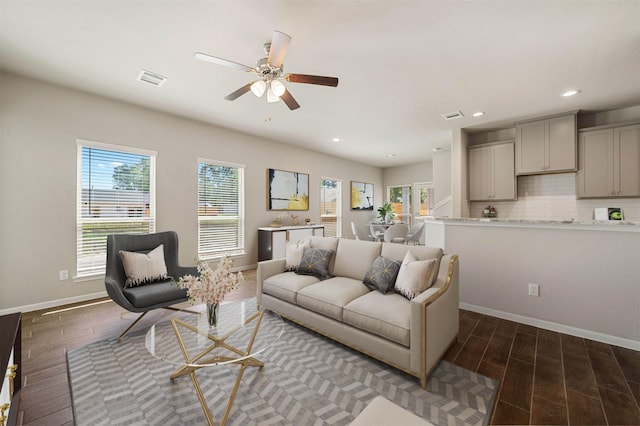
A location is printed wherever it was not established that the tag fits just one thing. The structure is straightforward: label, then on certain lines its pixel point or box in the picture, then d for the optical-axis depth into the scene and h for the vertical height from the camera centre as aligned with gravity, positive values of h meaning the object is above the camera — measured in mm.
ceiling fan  1998 +1210
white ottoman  988 -780
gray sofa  1867 -780
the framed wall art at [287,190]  5815 +539
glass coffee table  1640 -869
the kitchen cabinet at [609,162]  3797 +772
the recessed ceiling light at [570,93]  3350 +1553
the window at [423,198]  8352 +497
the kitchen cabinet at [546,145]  4113 +1112
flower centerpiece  1801 -502
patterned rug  1608 -1219
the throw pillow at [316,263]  3008 -568
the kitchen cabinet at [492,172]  4707 +769
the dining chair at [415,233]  6264 -461
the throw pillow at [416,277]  2217 -542
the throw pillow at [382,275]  2447 -578
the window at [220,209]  4785 +79
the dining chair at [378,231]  6875 -487
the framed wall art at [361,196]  8211 +575
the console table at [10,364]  1248 -844
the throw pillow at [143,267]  2759 -580
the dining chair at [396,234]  6234 -479
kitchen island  2412 -605
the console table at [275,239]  5305 -536
